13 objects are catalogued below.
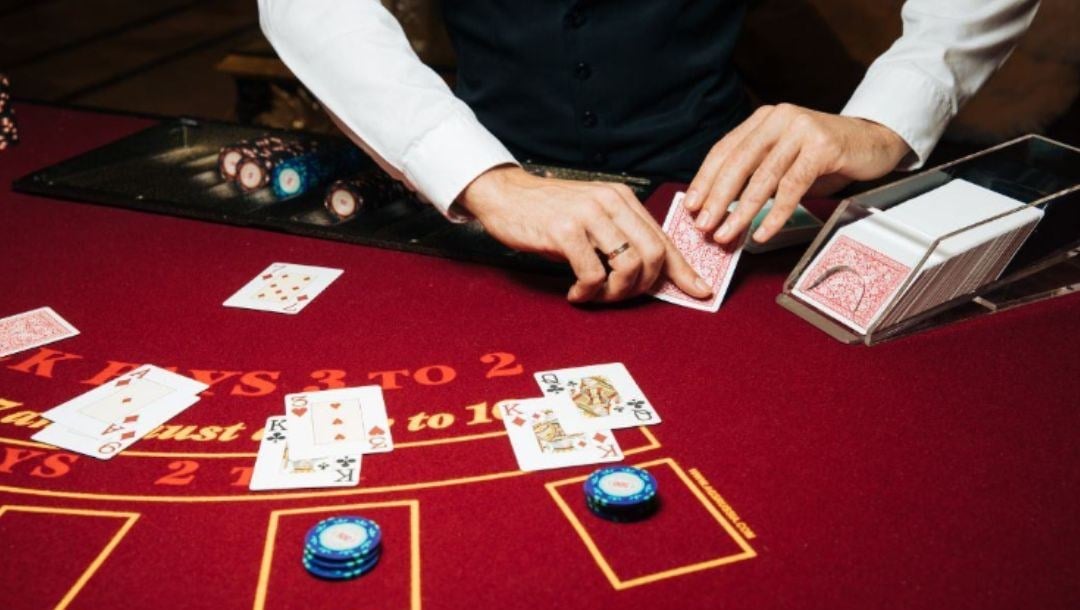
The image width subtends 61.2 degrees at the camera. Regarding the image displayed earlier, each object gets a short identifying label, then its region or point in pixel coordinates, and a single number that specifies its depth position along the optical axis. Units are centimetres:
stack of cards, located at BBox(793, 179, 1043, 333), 123
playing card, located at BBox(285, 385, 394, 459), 101
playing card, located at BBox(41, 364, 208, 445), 105
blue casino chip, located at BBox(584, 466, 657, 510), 89
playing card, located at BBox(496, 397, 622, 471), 100
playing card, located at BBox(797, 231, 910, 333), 124
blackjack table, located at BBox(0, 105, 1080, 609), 83
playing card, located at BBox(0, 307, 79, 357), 123
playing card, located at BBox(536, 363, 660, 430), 107
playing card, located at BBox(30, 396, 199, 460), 102
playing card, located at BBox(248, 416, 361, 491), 96
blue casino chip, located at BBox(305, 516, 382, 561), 82
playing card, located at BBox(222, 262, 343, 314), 133
